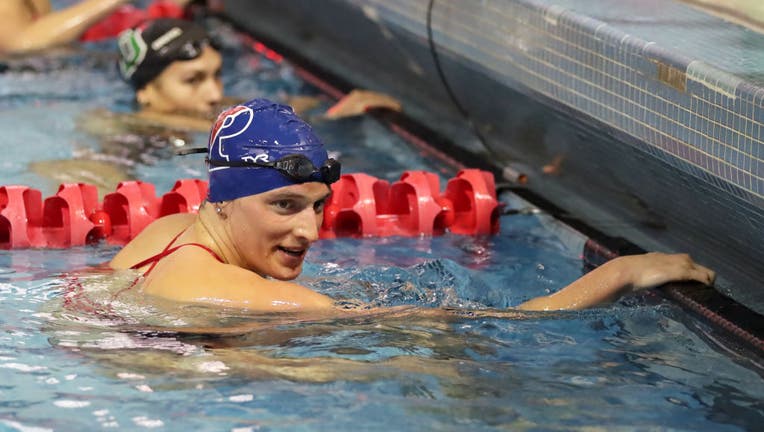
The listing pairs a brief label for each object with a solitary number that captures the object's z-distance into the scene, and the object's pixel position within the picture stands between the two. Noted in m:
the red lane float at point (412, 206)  10.26
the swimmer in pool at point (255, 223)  7.14
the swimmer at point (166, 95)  12.94
